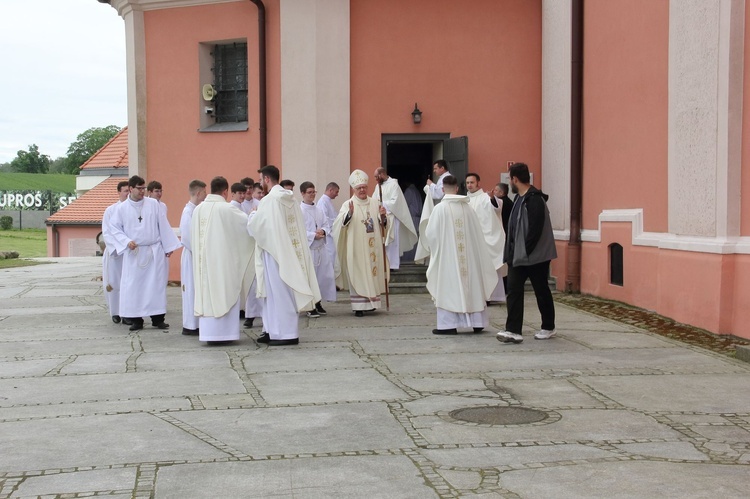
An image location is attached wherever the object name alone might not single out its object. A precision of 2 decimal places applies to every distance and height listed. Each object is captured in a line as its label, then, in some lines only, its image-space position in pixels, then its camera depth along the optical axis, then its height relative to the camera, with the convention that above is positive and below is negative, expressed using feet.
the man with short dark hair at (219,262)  35.09 -2.92
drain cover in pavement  21.75 -5.29
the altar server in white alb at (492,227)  48.03 -2.28
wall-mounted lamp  56.54 +3.76
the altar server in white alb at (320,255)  47.26 -3.55
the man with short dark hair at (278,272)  34.88 -3.22
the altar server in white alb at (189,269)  38.09 -3.42
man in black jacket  34.06 -2.49
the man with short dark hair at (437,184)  52.54 -0.17
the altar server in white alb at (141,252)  40.09 -2.89
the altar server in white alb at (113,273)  42.22 -3.95
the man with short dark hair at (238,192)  38.42 -0.40
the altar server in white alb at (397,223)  53.54 -2.28
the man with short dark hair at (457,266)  37.09 -3.24
